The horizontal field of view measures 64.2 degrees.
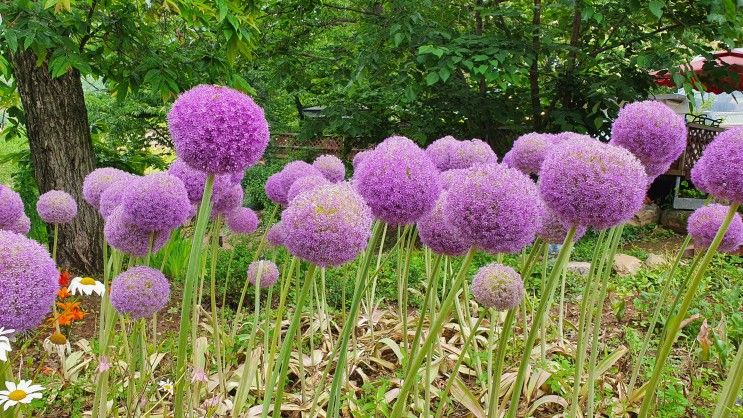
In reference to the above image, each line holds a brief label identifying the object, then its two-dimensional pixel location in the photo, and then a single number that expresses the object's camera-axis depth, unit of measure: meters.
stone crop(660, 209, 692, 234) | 8.92
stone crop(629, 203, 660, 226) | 9.12
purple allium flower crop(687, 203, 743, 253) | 1.79
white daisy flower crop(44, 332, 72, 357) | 1.69
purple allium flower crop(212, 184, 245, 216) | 2.01
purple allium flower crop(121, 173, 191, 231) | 1.50
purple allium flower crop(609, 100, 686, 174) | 1.69
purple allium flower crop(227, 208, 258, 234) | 2.42
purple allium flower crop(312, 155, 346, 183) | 2.53
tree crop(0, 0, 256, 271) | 3.65
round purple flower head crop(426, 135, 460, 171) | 2.22
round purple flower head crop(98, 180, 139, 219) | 1.76
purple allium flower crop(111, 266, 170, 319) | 1.47
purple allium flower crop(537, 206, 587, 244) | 1.63
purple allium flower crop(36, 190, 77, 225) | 2.21
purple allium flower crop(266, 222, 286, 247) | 2.30
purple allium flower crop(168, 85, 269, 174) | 1.25
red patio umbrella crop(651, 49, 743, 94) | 5.71
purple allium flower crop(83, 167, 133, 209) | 2.00
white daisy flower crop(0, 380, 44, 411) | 1.35
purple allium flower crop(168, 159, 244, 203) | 1.76
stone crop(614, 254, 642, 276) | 5.38
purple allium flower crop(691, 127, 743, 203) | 1.39
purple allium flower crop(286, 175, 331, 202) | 1.86
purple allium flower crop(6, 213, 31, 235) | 1.91
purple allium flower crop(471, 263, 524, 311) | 1.44
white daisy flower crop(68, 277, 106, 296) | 2.16
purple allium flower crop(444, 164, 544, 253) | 1.23
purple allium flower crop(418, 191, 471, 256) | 1.51
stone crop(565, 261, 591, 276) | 5.16
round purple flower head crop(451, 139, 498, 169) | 2.19
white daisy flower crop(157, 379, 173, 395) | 2.00
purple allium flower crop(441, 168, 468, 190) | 1.71
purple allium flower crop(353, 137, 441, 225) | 1.30
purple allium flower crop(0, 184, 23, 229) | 1.86
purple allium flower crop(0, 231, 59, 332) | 1.16
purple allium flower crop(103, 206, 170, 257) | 1.56
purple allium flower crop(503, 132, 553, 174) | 2.14
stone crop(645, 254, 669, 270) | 5.46
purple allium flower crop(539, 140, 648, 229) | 1.23
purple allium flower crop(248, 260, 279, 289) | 2.28
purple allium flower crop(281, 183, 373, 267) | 1.14
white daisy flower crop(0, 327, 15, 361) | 1.25
